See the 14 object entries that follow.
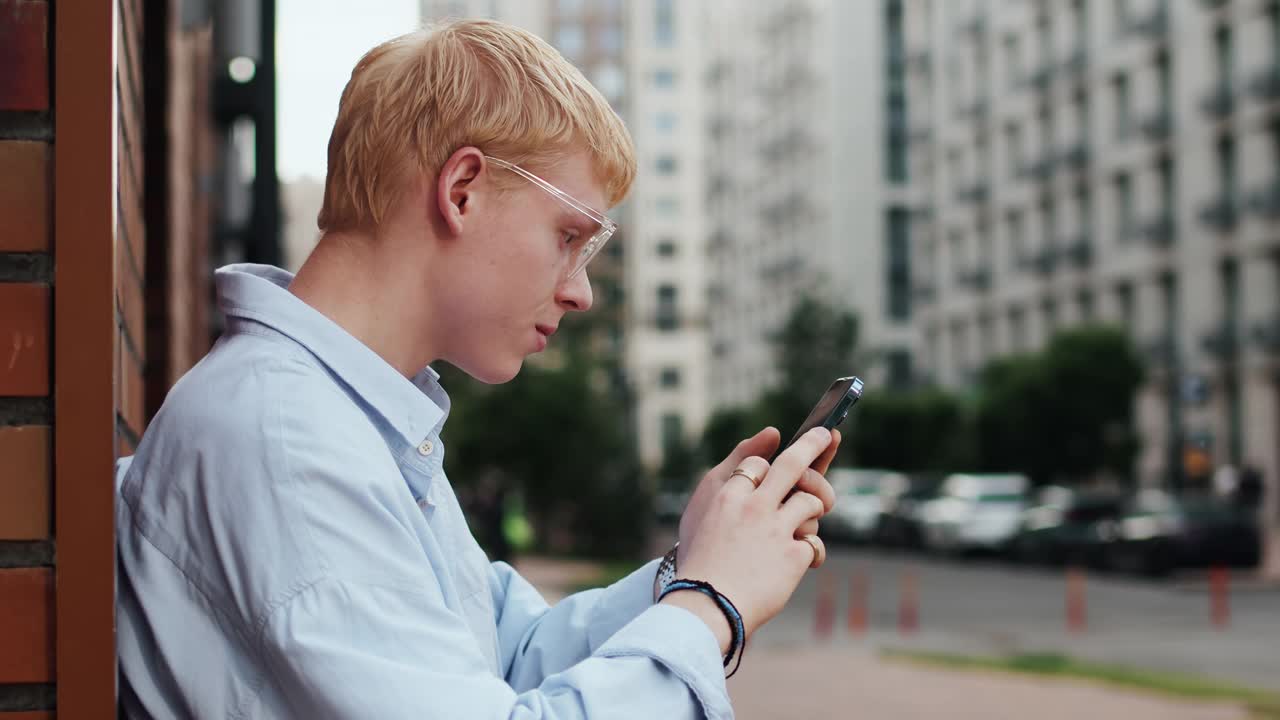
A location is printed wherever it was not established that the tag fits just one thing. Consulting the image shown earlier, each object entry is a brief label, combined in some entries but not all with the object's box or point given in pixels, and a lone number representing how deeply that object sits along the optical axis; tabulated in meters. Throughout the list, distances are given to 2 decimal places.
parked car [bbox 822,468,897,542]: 45.12
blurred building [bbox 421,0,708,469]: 104.50
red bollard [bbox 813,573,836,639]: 18.45
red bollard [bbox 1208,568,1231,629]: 19.11
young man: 1.47
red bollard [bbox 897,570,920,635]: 19.27
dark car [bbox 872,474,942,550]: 40.16
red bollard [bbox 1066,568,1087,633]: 18.67
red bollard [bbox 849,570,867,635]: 19.20
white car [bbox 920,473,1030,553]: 35.19
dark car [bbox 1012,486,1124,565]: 29.70
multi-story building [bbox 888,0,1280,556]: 39.22
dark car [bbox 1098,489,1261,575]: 26.39
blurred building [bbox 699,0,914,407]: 68.75
